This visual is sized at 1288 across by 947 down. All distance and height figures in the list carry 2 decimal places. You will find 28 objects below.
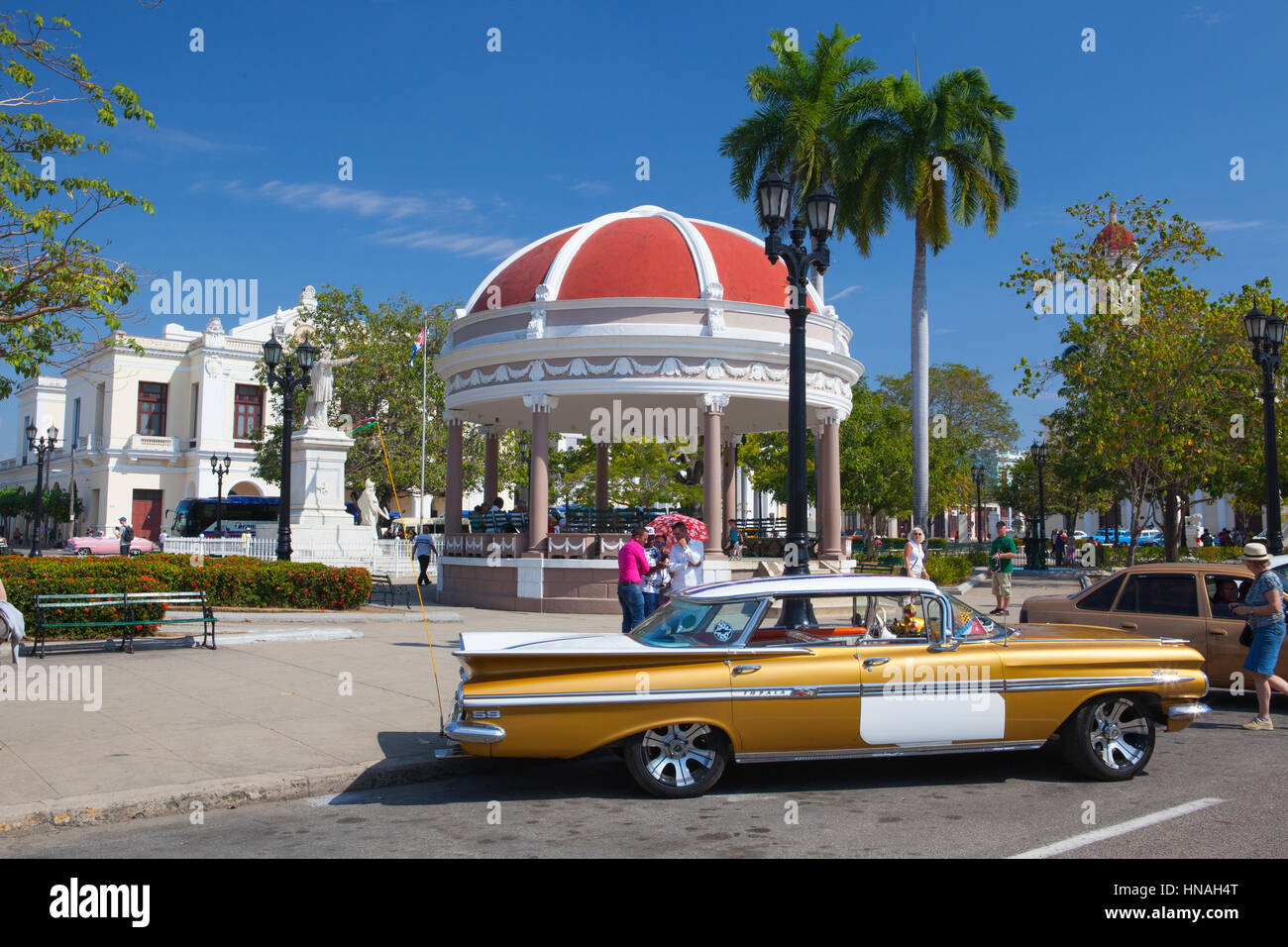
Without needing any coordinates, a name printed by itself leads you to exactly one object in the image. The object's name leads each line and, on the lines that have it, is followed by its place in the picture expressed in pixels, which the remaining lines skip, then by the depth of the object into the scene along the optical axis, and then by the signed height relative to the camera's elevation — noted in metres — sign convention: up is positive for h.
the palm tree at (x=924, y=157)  29.98 +11.08
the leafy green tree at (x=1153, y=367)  27.75 +4.66
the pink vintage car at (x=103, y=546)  48.44 -1.17
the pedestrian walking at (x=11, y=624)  8.34 -0.85
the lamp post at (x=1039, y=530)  38.81 -0.10
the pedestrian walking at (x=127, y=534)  46.19 -0.59
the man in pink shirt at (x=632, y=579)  12.77 -0.68
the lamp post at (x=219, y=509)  41.71 +0.60
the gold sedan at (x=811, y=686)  6.77 -1.11
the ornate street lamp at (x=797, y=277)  11.08 +2.87
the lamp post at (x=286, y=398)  21.39 +2.73
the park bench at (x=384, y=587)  22.93 -1.53
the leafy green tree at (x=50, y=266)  12.30 +3.22
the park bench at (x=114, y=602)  12.80 -1.15
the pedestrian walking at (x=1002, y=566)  19.05 -0.73
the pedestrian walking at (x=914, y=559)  16.86 -0.53
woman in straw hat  9.10 -0.89
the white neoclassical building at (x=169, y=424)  64.06 +6.44
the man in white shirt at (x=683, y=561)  12.98 -0.45
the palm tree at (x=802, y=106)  32.88 +13.78
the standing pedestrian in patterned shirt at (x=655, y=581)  13.09 -0.73
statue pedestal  29.58 +0.77
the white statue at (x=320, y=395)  30.41 +3.92
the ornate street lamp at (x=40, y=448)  36.66 +3.15
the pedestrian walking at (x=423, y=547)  26.70 -0.67
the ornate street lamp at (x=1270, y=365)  17.55 +2.88
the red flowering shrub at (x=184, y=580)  14.55 -0.98
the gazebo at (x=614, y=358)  22.58 +3.86
